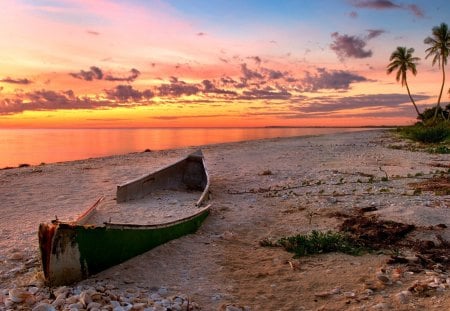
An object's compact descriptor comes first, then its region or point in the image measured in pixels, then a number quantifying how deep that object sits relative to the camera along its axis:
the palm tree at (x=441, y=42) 49.94
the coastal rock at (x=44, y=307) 4.37
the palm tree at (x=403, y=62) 57.88
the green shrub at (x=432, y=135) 27.95
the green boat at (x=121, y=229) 4.99
